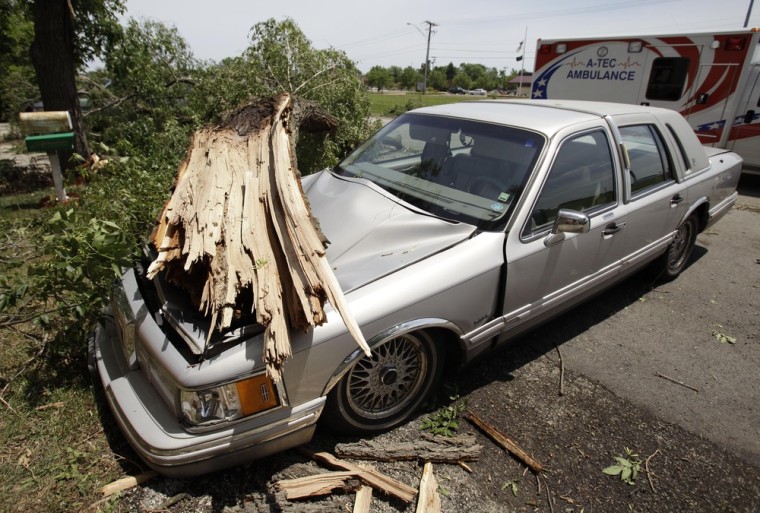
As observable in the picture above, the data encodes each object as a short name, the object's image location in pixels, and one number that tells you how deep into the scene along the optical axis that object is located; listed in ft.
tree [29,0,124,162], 23.41
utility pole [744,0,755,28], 90.12
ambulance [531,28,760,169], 27.02
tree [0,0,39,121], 29.60
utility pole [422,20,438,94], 187.93
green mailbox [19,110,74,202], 17.94
